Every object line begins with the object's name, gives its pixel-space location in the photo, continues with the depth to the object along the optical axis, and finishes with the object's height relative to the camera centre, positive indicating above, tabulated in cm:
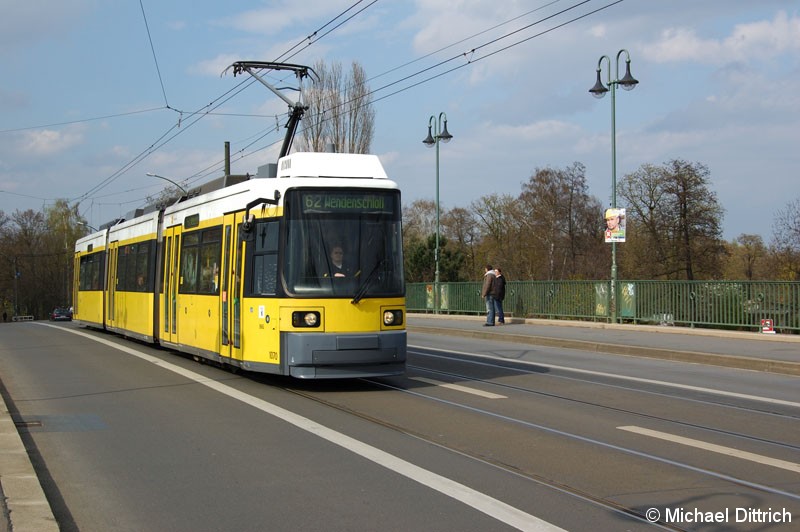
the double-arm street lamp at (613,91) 2595 +610
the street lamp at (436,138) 3682 +659
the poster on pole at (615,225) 2584 +197
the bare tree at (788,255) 3588 +155
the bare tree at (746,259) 5156 +203
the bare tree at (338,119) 4947 +1004
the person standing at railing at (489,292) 2762 -2
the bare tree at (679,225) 5209 +408
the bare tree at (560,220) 6603 +553
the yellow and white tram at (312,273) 1178 +27
